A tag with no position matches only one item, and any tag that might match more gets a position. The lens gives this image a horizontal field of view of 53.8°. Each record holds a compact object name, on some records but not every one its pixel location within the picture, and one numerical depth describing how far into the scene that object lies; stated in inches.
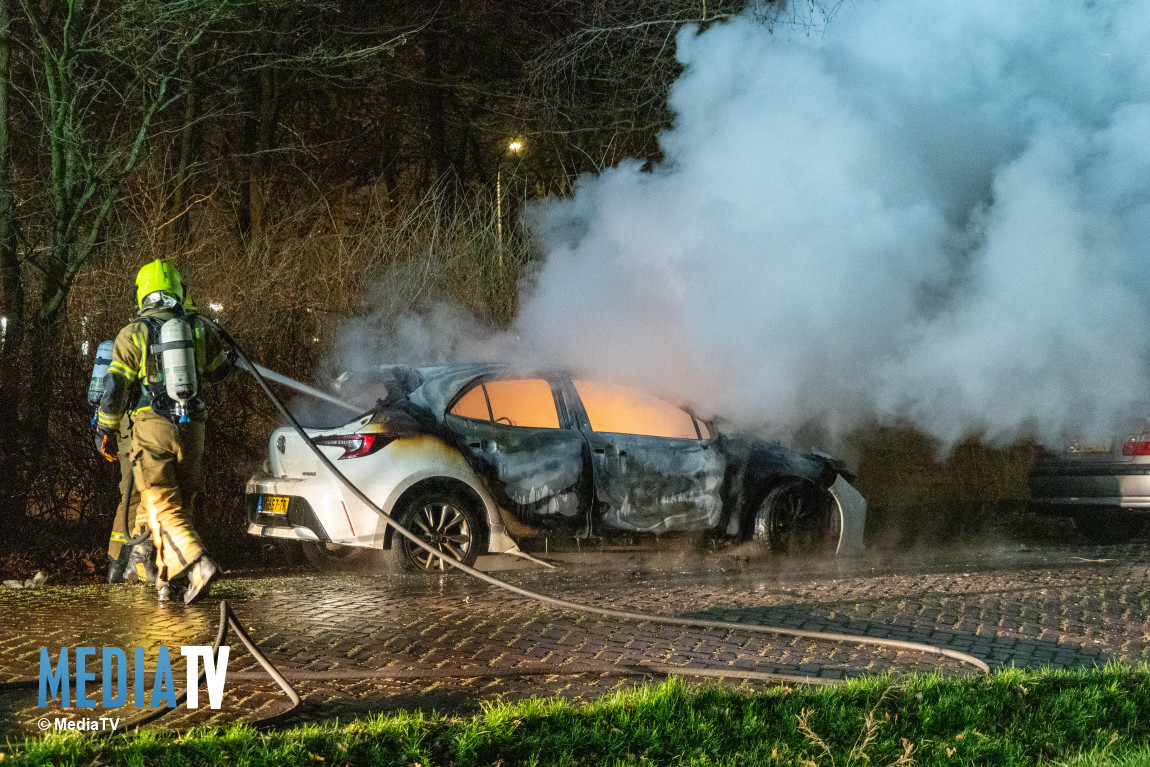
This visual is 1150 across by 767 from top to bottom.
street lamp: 497.2
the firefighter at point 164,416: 250.2
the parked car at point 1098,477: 395.5
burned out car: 301.7
